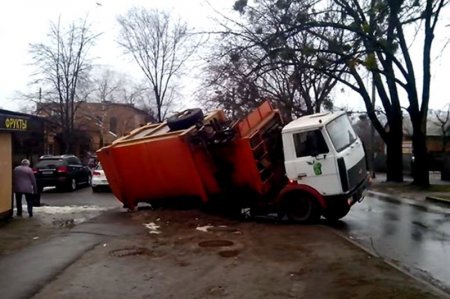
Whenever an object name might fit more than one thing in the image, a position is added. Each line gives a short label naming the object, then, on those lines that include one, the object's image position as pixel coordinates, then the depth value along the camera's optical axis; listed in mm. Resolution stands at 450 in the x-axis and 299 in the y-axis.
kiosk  13852
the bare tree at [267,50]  22109
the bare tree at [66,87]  48531
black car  25703
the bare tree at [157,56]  49703
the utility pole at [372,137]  36475
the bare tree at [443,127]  49309
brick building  58553
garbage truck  12672
